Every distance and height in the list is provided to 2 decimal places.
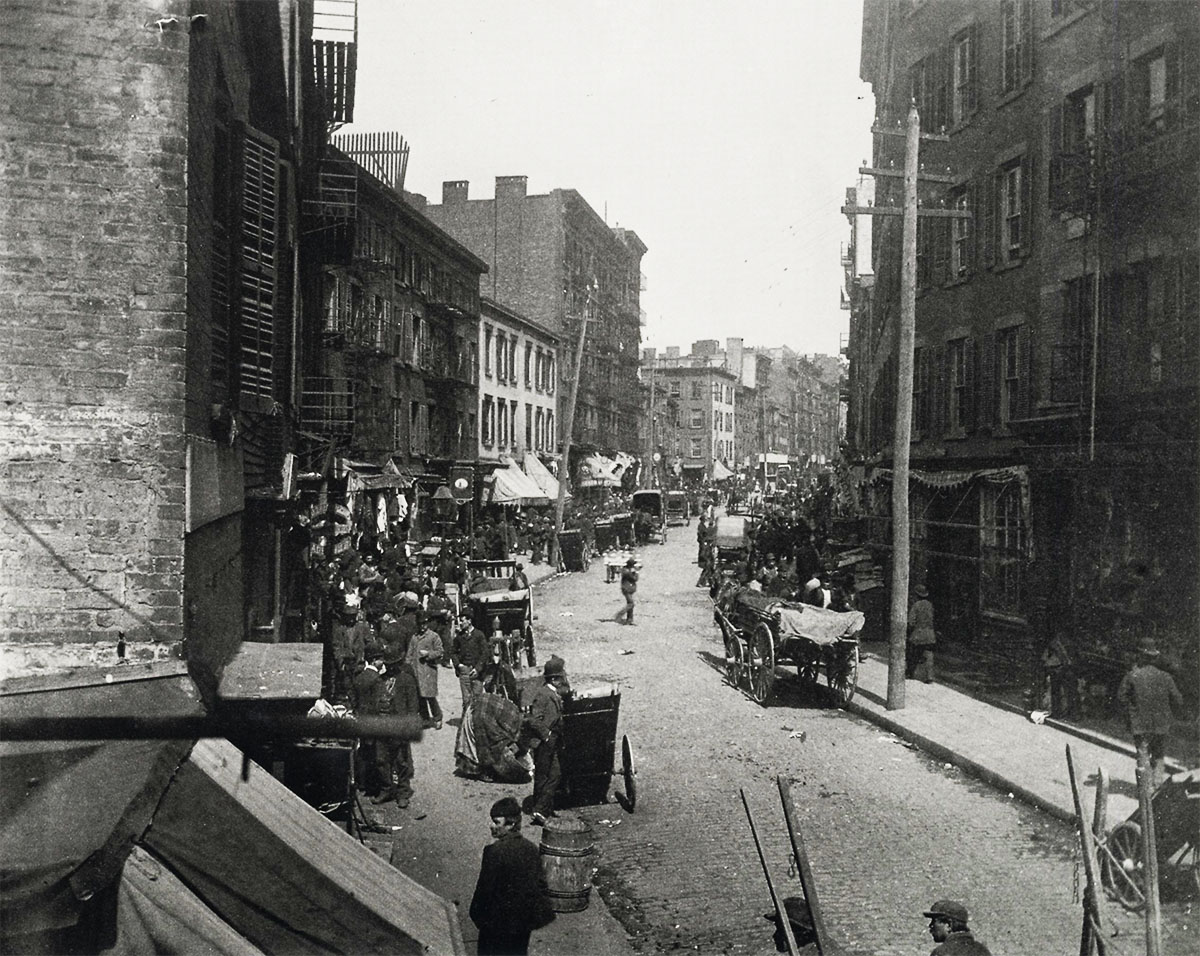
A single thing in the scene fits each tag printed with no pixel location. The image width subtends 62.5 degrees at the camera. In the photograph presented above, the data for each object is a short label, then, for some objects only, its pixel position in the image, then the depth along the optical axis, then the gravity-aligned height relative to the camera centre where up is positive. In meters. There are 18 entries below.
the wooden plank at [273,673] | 7.35 -1.67
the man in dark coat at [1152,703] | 10.22 -2.30
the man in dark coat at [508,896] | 6.60 -2.87
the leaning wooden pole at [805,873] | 5.76 -2.37
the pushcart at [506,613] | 16.80 -2.52
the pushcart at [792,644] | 14.77 -2.71
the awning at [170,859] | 4.43 -2.01
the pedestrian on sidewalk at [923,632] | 16.84 -2.68
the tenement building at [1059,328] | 14.13 +2.70
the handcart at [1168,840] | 7.79 -2.85
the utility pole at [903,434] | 14.65 +0.64
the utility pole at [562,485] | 33.97 -0.56
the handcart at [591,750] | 10.45 -3.02
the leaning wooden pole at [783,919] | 5.67 -2.61
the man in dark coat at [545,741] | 10.14 -2.83
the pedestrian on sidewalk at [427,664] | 12.78 -2.68
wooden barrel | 8.17 -3.29
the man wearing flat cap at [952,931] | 5.27 -2.50
